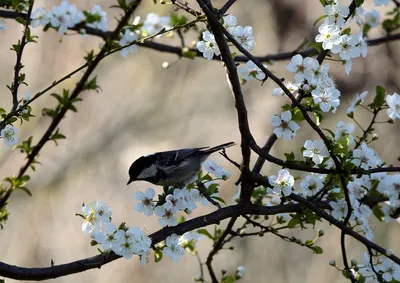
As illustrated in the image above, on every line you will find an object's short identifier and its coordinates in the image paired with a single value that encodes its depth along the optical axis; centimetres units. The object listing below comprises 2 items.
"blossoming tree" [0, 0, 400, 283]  611
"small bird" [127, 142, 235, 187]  655
